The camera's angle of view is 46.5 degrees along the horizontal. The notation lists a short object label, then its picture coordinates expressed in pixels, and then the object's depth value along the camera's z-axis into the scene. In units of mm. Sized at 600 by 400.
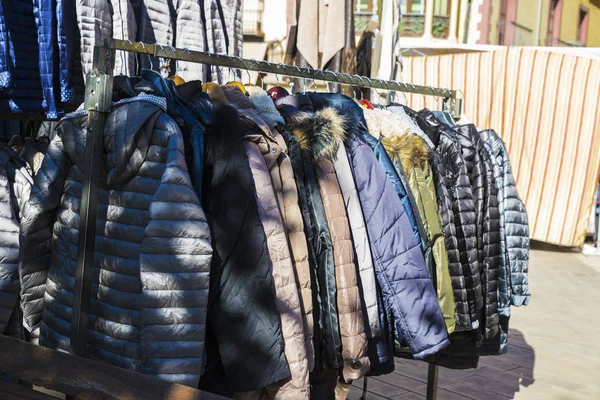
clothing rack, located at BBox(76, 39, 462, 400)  2352
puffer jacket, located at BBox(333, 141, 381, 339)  2777
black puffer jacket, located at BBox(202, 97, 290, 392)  2297
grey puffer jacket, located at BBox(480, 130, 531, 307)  3627
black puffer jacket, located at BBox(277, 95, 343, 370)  2648
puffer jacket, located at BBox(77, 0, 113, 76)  3717
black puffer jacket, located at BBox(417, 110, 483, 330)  3289
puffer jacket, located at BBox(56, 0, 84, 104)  3729
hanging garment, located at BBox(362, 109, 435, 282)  3057
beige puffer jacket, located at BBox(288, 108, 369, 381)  2670
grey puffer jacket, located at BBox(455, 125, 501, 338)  3508
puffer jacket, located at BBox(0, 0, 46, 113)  3637
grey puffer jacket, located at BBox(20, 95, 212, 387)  2178
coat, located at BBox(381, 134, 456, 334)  3148
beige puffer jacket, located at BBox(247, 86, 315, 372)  2520
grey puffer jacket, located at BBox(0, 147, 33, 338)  2605
